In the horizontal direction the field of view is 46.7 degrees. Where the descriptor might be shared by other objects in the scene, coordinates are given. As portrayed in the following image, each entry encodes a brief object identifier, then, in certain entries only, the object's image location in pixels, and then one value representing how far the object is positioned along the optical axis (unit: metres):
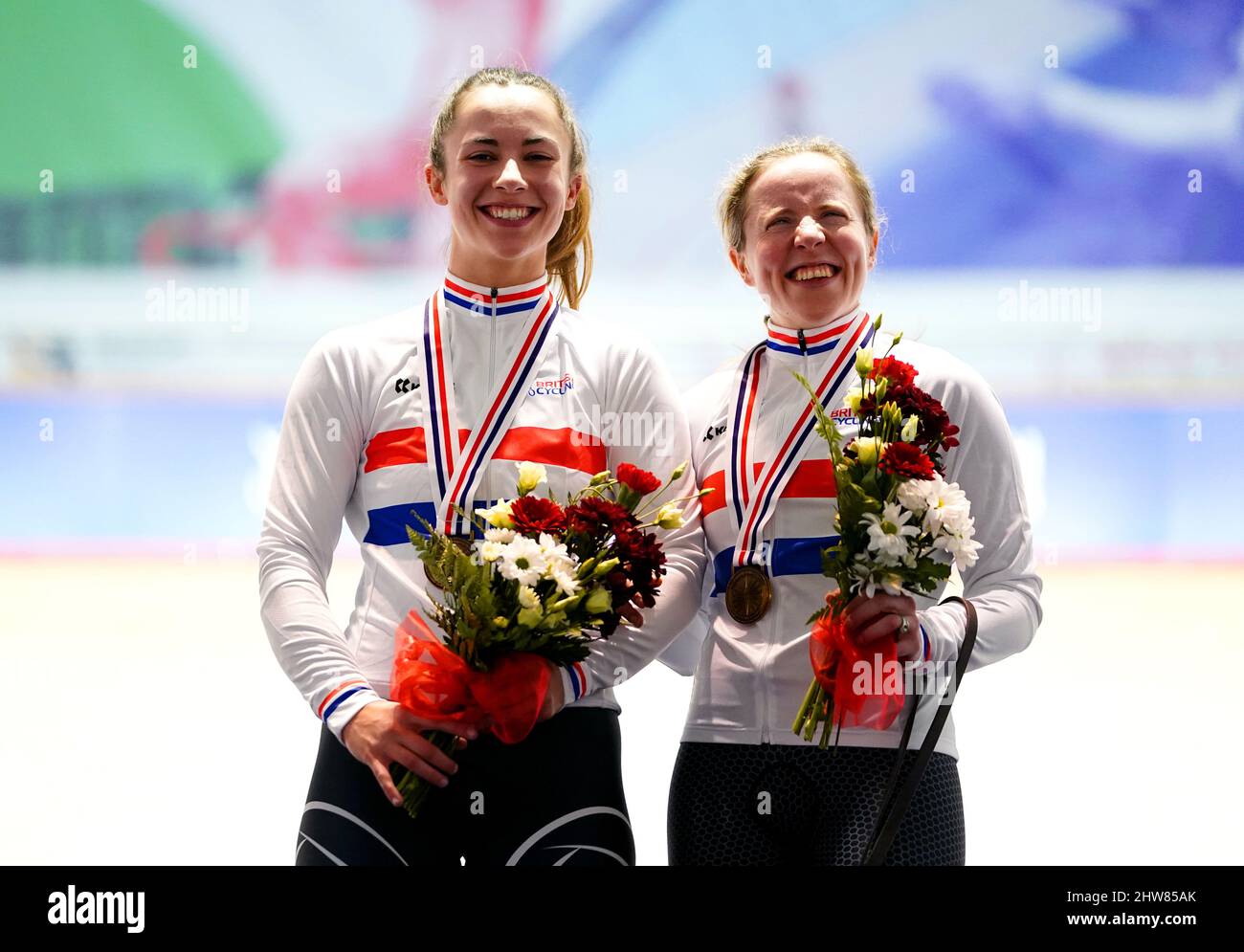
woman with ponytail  2.34
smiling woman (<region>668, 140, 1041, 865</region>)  2.42
